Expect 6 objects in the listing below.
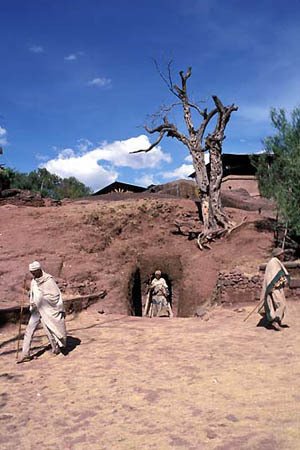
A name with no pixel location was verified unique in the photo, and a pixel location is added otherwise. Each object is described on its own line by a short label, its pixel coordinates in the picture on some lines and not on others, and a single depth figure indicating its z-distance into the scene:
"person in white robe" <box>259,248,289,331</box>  8.41
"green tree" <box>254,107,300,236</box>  13.62
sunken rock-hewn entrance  15.05
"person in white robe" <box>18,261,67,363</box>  7.04
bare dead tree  17.16
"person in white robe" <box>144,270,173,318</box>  13.68
